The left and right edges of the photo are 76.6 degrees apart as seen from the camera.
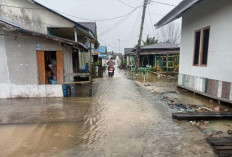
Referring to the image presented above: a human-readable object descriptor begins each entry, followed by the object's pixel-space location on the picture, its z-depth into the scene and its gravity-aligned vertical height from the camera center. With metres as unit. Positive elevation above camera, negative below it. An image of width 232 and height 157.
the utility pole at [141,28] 15.32 +3.97
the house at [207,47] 5.59 +0.70
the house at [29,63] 6.64 +0.00
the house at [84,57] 11.77 +0.47
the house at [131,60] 24.35 +0.52
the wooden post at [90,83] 7.22 -0.99
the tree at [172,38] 43.32 +7.30
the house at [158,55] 16.92 +1.12
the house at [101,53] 19.48 +1.27
